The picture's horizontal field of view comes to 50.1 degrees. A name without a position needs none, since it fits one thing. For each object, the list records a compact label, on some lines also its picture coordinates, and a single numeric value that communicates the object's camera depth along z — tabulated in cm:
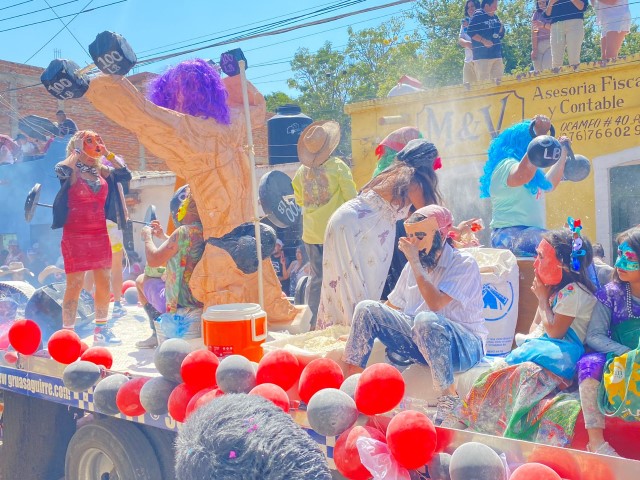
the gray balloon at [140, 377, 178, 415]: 312
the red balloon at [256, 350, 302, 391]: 283
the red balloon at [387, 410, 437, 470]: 214
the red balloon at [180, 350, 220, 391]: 294
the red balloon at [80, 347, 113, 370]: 376
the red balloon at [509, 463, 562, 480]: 186
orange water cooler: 344
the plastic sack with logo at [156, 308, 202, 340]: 443
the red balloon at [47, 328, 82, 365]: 380
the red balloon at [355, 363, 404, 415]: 238
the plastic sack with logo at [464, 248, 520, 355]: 367
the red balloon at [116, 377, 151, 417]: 329
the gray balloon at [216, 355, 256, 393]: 275
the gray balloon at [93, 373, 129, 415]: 341
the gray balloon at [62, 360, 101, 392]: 354
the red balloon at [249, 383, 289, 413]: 259
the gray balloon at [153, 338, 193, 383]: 310
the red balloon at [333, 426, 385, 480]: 230
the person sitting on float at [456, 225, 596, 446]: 238
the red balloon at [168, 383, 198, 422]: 296
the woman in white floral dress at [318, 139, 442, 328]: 382
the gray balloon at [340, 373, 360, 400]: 251
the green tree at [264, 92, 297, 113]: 3100
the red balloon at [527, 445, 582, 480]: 196
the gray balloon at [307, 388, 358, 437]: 237
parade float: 215
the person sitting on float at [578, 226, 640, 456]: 226
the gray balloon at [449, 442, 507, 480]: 195
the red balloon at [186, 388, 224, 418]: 278
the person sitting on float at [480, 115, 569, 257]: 425
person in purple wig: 430
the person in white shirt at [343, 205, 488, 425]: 292
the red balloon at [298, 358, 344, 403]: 264
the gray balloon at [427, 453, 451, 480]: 216
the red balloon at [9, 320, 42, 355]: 409
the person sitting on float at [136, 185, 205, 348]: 444
